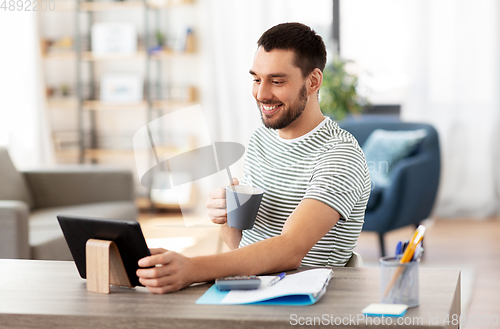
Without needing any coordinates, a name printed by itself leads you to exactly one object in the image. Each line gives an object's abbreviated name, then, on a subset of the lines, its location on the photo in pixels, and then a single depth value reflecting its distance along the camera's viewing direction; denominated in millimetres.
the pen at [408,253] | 2440
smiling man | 2766
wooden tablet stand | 2574
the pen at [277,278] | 2572
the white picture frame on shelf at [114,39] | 8906
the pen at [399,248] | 2516
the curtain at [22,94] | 7880
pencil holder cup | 2432
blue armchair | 5758
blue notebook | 2466
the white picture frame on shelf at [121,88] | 8992
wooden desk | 2387
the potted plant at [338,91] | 7464
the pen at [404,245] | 2552
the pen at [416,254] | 2464
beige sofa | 5476
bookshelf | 8863
